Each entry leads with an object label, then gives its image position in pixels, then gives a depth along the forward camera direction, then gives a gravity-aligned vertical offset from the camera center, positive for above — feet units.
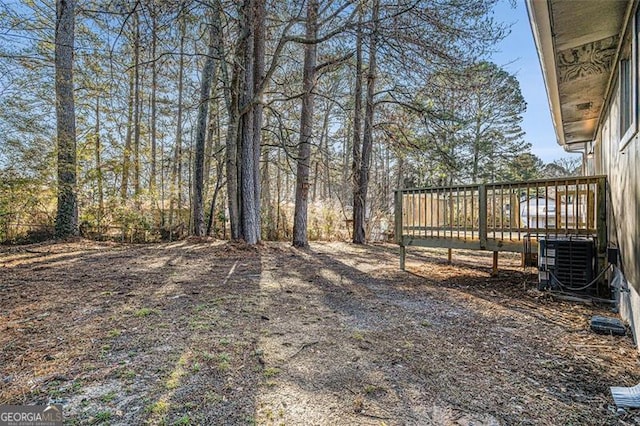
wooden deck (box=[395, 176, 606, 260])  13.85 +0.02
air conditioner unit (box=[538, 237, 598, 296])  13.14 -1.72
